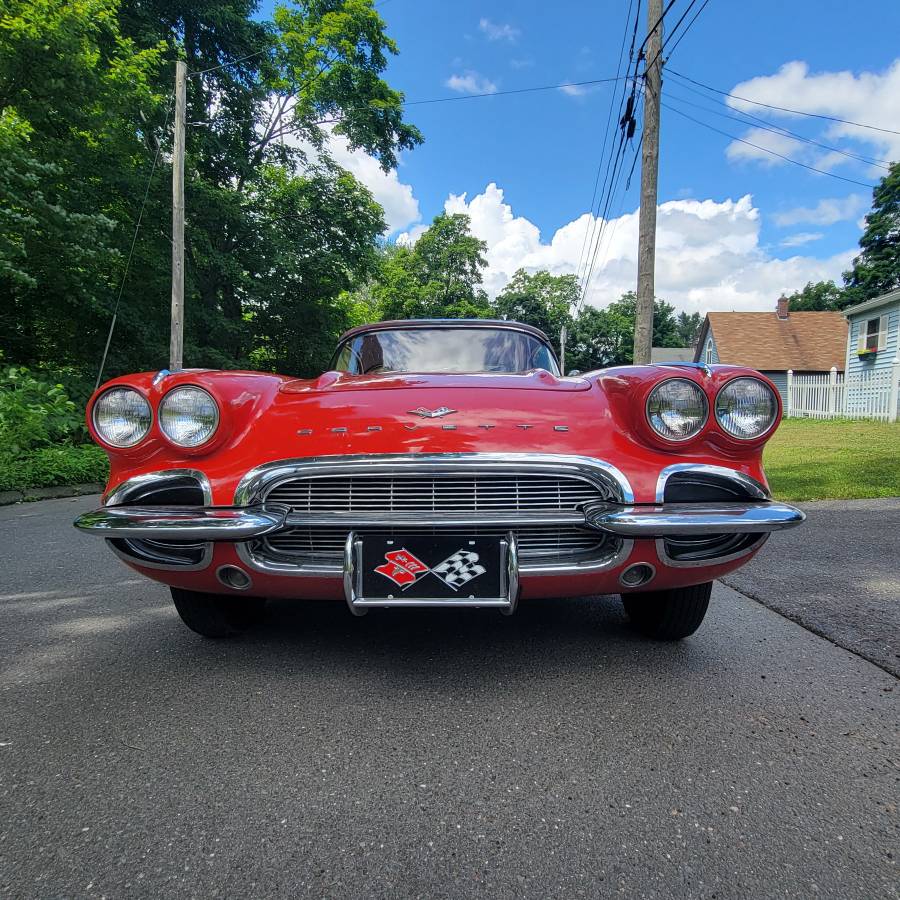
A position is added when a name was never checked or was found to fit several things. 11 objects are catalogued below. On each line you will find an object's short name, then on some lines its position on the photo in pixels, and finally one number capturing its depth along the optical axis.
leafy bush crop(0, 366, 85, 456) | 6.71
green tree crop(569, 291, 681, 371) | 43.00
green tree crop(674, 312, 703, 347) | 87.06
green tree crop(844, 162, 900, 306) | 27.73
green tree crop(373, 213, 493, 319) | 32.19
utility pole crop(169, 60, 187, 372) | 10.03
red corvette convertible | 1.65
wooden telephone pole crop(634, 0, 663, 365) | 6.93
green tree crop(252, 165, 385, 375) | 13.84
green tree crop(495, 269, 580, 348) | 41.12
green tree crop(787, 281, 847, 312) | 47.94
